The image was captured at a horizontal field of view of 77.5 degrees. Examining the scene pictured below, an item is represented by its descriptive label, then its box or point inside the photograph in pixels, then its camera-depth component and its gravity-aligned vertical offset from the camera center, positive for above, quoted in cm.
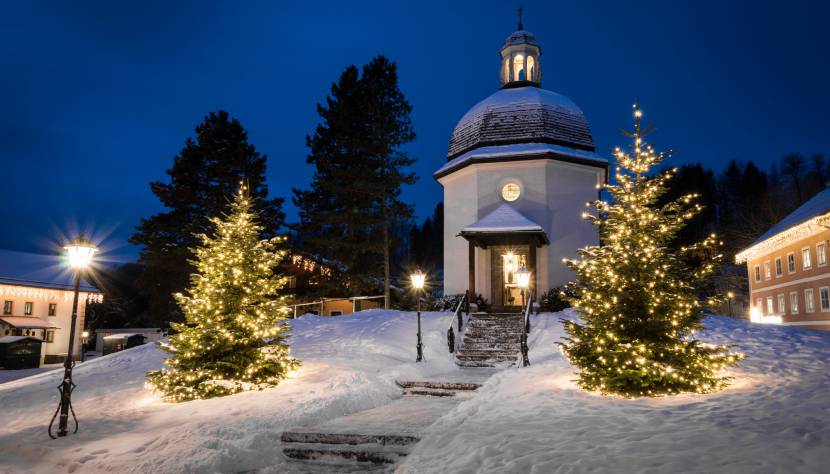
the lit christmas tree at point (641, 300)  1011 +10
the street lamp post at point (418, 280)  1652 +75
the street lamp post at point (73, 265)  992 +73
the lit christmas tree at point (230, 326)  1268 -60
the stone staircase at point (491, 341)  1667 -128
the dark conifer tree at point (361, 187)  3061 +703
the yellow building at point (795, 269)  2442 +203
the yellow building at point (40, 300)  3425 +6
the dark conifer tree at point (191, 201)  3288 +653
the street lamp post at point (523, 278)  1600 +81
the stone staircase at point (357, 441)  823 -229
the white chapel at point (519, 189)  2436 +560
